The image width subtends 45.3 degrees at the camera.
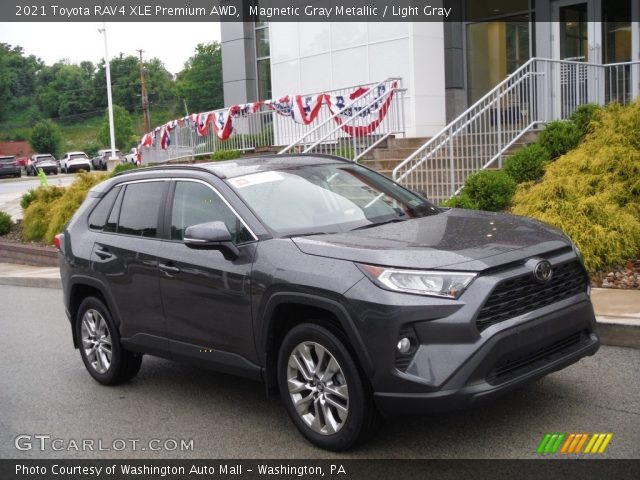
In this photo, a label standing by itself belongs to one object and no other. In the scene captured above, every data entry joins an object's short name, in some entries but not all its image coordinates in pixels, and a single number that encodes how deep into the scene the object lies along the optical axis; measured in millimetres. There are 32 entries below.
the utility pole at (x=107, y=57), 42875
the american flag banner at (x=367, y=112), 16188
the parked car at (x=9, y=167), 57062
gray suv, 4277
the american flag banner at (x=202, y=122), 22438
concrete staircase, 12883
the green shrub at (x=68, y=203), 17203
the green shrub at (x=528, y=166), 11156
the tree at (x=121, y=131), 100438
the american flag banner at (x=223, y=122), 21500
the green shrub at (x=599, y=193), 8547
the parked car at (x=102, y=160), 60306
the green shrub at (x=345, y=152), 15398
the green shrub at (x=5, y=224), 19375
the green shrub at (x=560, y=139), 11414
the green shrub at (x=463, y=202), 10426
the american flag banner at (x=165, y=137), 25000
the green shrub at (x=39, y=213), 18125
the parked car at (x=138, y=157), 28139
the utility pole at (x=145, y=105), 75125
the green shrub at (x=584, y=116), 11509
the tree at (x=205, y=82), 120188
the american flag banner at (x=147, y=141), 26592
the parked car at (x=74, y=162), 60272
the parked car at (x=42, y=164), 60406
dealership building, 16469
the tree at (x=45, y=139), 92188
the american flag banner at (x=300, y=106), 19520
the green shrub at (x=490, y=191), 10539
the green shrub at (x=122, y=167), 20922
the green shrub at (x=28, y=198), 19375
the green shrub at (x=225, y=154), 18359
